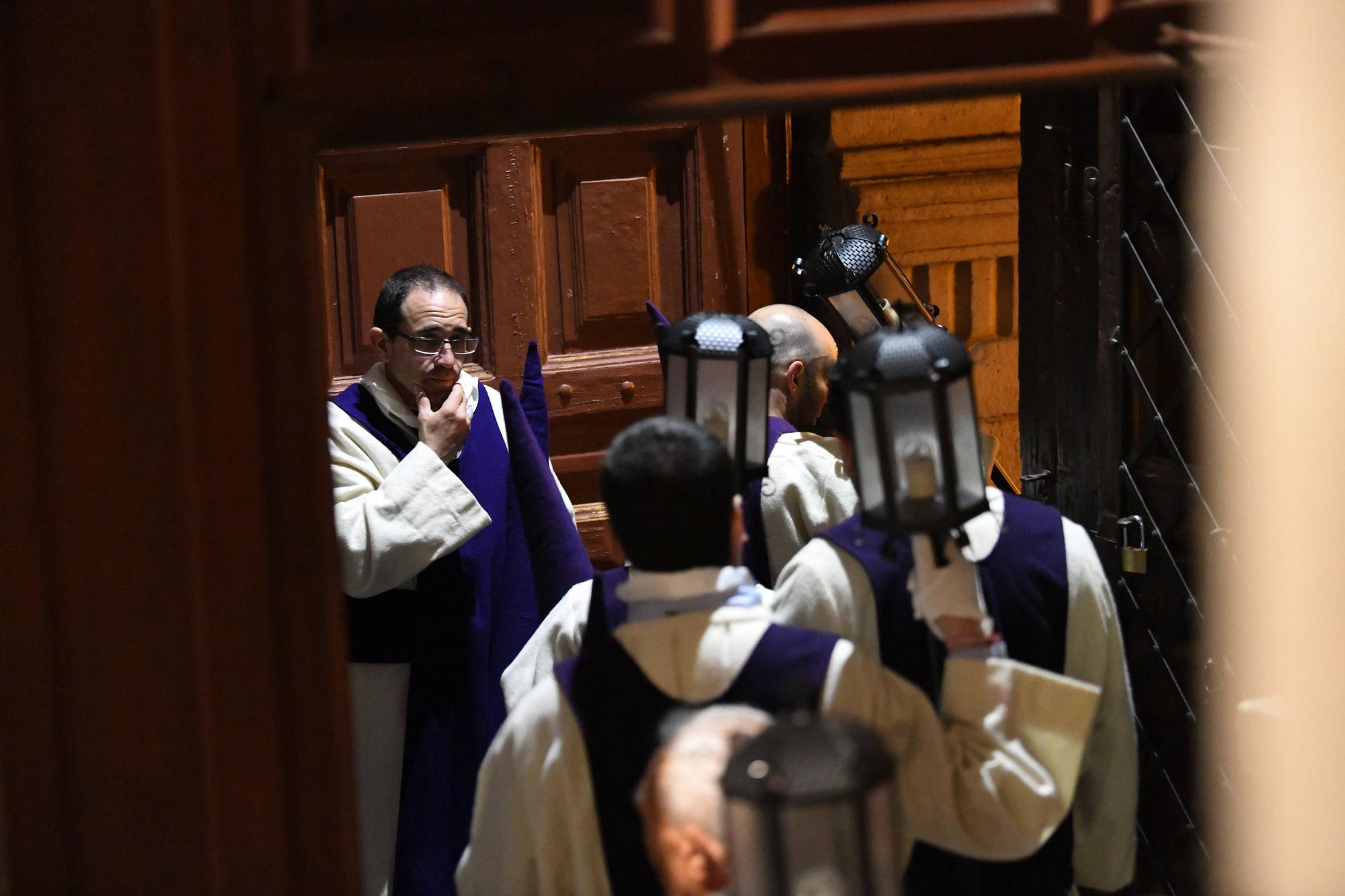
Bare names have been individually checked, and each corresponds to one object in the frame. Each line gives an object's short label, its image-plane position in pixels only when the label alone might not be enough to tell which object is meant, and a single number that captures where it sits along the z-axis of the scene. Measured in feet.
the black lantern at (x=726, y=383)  14.56
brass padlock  19.10
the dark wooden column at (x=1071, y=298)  19.10
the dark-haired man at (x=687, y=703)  11.12
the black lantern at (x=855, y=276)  20.53
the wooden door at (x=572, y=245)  27.94
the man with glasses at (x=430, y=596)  20.57
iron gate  18.15
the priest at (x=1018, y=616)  13.05
